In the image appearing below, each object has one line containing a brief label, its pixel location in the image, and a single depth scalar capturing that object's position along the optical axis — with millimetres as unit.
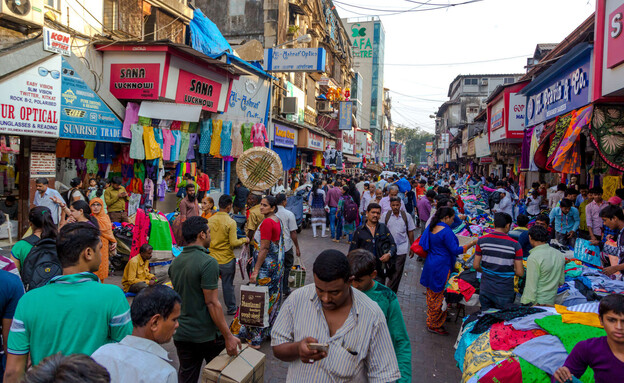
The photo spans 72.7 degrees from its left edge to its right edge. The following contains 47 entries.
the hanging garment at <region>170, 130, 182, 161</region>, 11948
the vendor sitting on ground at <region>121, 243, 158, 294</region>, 7285
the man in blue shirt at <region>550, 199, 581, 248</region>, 9383
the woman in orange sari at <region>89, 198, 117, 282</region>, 7090
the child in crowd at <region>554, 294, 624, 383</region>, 2787
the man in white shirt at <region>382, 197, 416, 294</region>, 6645
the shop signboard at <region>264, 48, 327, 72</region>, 13164
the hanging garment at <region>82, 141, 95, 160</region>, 10602
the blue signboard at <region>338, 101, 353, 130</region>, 32125
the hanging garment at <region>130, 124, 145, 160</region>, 10641
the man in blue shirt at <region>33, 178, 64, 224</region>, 7527
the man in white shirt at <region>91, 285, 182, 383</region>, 2018
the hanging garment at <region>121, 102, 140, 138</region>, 10672
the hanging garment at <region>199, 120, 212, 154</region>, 13578
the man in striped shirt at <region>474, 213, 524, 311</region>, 5340
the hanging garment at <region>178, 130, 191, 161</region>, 12344
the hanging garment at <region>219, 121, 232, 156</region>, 13945
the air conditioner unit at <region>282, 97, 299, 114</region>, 21469
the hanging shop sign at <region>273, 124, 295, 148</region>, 19891
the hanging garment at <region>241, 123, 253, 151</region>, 14664
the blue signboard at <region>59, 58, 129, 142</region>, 9016
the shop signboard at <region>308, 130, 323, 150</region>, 24614
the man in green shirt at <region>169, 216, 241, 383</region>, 3609
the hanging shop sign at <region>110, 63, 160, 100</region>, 10977
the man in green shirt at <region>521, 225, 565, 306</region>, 4945
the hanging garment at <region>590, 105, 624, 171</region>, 6652
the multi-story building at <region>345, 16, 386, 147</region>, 61875
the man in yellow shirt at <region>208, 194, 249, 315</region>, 5793
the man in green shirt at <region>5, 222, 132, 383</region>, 2410
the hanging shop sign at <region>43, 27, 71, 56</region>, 8500
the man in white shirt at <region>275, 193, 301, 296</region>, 6512
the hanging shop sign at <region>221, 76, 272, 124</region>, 15953
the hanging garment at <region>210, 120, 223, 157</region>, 13711
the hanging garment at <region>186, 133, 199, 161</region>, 13030
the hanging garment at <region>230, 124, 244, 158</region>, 14391
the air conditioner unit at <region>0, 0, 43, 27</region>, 7750
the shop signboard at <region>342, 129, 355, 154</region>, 37219
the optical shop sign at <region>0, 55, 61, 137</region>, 7695
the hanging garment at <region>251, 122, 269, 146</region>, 14939
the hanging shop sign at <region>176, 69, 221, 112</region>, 12086
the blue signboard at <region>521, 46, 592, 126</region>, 8109
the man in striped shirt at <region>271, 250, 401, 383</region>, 2277
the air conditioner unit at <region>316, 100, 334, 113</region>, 31469
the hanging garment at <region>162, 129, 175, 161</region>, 11580
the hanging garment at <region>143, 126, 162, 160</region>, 10867
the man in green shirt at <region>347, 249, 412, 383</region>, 2764
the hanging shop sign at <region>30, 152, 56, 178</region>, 8742
